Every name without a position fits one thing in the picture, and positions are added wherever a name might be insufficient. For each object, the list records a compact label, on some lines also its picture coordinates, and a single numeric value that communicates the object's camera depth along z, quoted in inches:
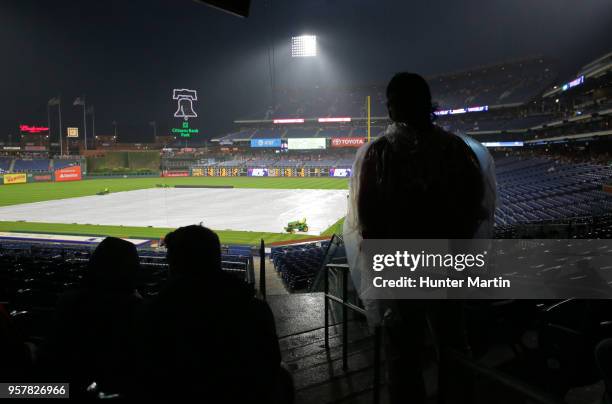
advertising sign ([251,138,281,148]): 3708.2
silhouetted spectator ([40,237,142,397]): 88.1
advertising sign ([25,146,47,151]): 4229.3
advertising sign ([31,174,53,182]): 2501.7
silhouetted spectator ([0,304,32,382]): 81.0
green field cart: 967.6
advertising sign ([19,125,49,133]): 3767.2
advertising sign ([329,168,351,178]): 2978.3
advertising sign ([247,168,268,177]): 3213.6
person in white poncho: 77.2
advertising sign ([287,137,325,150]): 3476.9
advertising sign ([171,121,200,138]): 2524.9
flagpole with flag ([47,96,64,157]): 2529.0
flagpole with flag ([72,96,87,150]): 2524.6
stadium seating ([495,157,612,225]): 756.4
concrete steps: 130.0
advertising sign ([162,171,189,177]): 3193.9
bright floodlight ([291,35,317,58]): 2847.0
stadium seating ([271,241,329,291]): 434.3
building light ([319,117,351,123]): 3681.1
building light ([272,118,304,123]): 3858.3
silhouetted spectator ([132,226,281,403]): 68.3
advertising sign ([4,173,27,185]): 2315.5
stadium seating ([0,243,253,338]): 153.9
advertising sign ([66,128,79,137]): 3917.3
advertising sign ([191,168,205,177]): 3346.5
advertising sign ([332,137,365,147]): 3403.1
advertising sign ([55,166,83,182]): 2610.7
